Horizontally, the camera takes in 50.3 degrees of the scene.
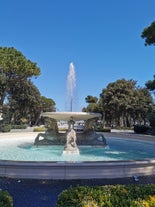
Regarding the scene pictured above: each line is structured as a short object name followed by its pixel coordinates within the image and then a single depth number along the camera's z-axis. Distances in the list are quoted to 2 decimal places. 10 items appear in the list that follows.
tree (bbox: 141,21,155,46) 11.87
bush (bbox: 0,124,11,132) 19.51
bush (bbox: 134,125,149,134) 19.82
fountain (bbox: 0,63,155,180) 4.13
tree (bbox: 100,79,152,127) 32.11
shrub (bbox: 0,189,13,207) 2.52
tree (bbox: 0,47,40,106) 22.54
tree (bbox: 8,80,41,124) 32.65
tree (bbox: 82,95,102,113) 43.55
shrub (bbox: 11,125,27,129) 26.51
